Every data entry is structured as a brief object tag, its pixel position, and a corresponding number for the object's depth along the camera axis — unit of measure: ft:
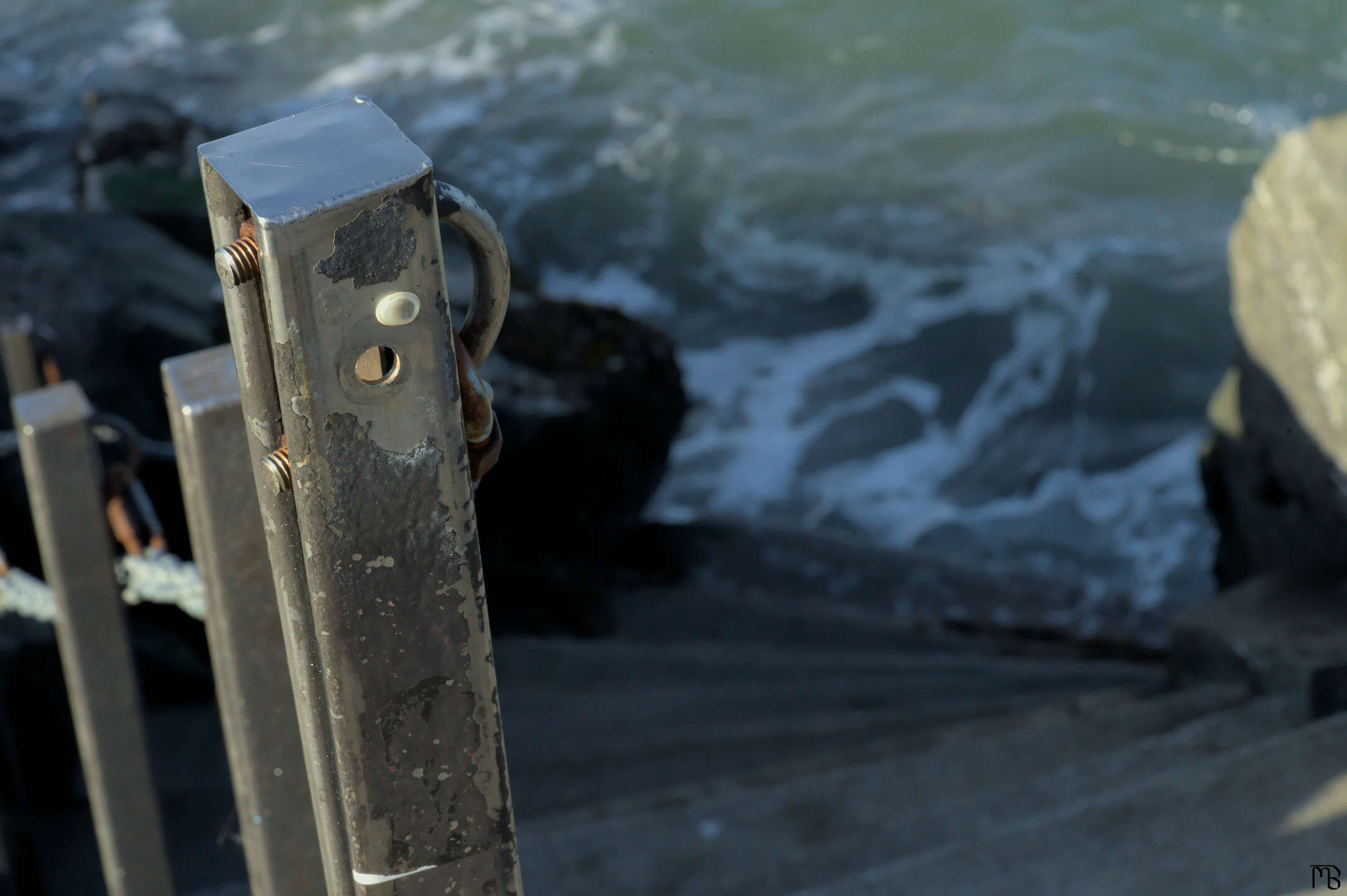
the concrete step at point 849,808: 9.19
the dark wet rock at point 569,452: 16.53
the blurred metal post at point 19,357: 8.50
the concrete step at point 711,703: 12.17
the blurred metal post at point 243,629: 4.72
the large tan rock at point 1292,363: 12.67
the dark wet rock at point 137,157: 22.58
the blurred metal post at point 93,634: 6.59
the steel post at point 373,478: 2.71
